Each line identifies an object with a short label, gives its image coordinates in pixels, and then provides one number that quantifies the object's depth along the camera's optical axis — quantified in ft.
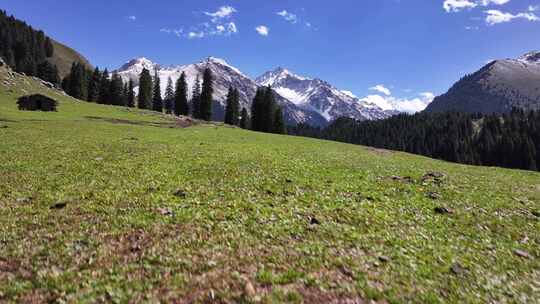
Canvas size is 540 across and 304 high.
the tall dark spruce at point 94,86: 447.38
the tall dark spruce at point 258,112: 377.91
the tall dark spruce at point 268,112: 374.43
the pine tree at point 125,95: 443.36
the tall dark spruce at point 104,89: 437.58
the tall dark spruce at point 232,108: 420.77
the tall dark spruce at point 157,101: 465.06
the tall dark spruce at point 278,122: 381.81
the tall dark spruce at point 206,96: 404.77
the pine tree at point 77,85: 424.46
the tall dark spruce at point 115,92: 433.89
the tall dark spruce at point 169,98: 489.67
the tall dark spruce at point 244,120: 432.87
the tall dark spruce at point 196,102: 416.71
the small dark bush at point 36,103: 247.64
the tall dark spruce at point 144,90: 437.58
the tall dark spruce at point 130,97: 464.24
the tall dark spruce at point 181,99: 426.10
